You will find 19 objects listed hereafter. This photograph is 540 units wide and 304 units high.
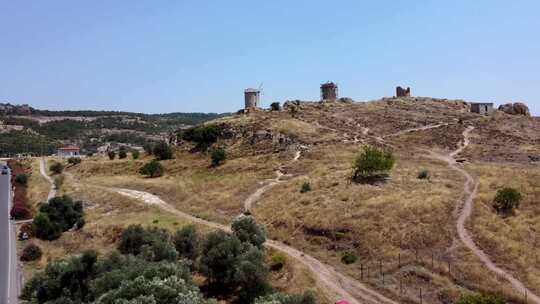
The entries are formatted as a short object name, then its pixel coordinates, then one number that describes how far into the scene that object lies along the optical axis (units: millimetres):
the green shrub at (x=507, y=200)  36688
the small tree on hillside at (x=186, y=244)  34281
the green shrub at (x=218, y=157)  63428
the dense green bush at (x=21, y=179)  73944
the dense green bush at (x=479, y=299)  22316
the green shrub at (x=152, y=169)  63084
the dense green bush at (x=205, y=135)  74312
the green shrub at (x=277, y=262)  31453
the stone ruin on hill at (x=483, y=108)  86206
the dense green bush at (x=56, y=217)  45250
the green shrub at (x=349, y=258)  31484
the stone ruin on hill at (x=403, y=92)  106688
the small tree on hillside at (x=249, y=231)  32438
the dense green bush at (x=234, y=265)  27859
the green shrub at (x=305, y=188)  45594
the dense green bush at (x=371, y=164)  46094
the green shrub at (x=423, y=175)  45719
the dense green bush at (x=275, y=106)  89725
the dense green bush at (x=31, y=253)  38906
